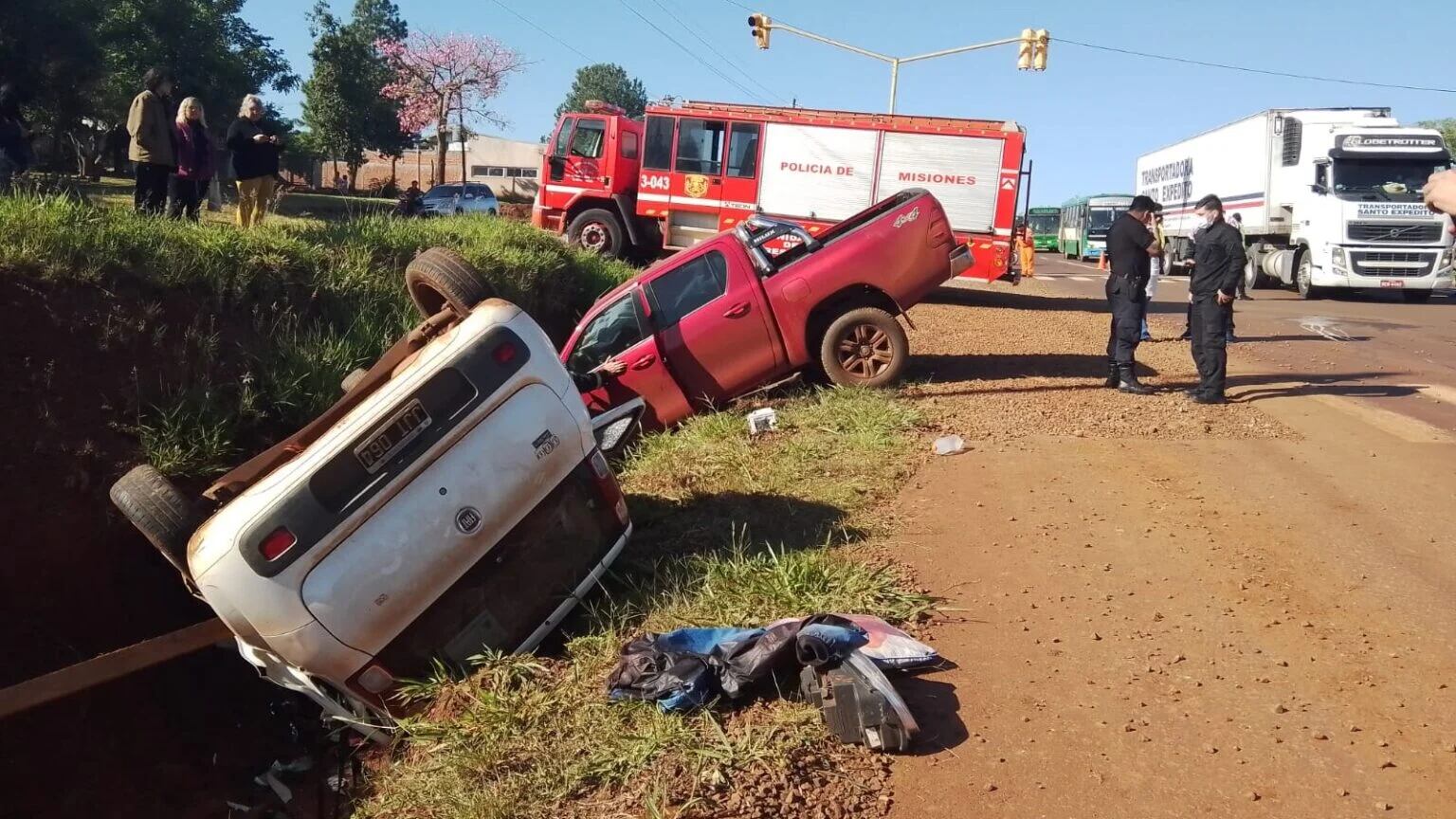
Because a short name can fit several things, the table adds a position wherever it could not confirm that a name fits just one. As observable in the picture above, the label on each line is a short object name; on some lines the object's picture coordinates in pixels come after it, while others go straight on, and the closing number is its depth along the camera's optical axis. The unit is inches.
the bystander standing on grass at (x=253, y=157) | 416.5
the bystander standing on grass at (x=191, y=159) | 394.6
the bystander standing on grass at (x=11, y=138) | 397.4
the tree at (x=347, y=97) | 2102.6
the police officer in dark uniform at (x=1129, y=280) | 369.1
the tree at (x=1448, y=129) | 2917.3
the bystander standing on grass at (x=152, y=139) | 376.8
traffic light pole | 1141.3
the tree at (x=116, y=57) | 1037.2
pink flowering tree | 1813.5
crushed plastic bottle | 290.4
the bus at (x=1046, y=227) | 2234.3
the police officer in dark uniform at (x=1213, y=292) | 351.3
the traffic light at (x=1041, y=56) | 1008.1
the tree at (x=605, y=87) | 4133.9
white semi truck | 844.0
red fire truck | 722.2
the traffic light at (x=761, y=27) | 1107.9
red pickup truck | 345.1
